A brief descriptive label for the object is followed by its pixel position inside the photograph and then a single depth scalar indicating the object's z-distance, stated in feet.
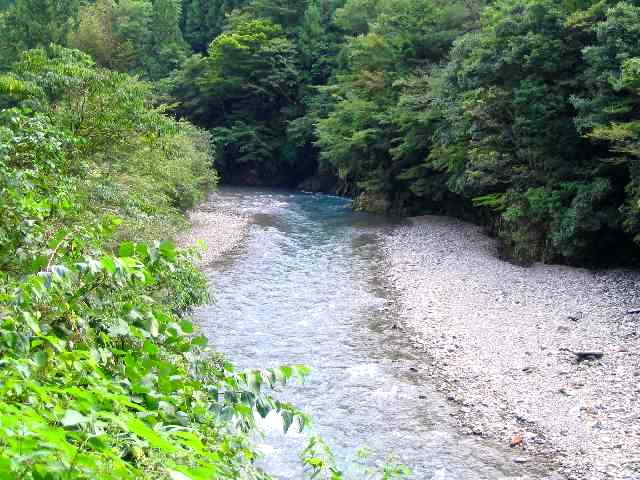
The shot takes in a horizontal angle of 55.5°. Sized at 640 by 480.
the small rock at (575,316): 42.50
